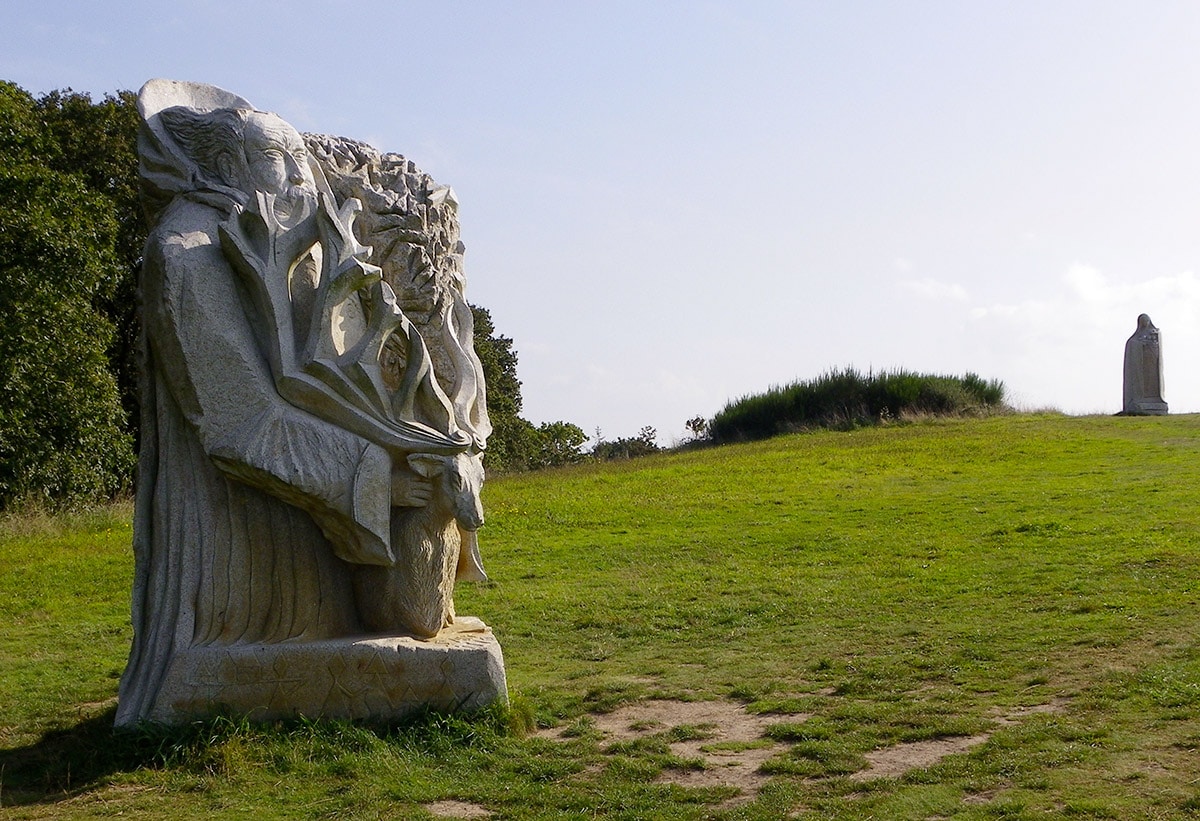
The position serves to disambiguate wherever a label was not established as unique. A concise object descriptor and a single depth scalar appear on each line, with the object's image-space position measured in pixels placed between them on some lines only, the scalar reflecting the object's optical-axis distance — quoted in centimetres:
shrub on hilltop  2839
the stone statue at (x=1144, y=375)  2664
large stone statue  578
